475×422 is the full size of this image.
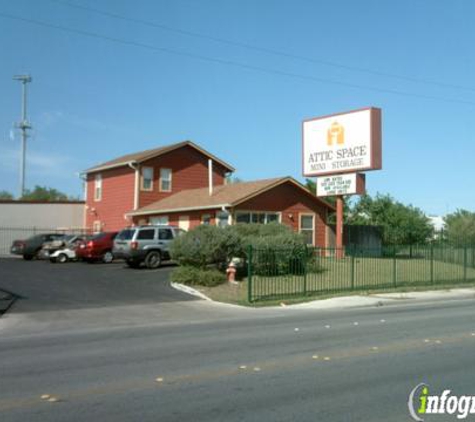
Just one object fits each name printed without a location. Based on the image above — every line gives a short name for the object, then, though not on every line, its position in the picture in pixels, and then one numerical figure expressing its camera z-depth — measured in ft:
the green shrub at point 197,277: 68.13
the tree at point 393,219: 132.46
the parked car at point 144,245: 85.92
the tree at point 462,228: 121.44
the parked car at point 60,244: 105.81
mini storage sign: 91.56
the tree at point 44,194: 293.43
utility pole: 221.21
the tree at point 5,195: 310.04
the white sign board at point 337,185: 94.32
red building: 100.89
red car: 99.66
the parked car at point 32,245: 114.73
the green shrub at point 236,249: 68.08
